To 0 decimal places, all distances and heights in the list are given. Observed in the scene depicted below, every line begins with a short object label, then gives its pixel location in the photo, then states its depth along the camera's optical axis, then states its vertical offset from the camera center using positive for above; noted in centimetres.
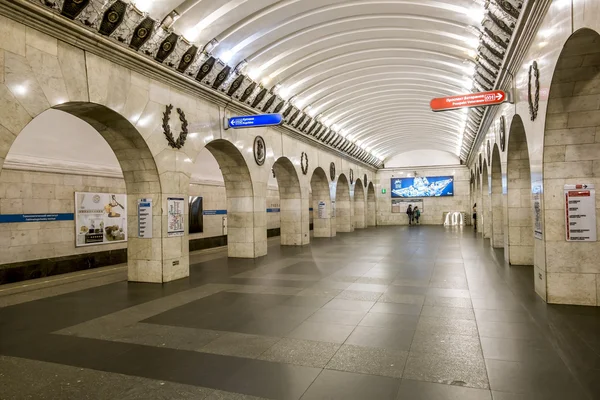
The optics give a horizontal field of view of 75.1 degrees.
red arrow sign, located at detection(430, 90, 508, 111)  760 +201
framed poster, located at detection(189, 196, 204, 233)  1448 -39
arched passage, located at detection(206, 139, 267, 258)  1164 -26
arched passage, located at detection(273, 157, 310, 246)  1509 -29
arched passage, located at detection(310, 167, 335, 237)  1861 -18
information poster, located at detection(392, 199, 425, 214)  3027 -21
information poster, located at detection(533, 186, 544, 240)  609 -21
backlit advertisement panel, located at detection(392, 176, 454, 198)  2978 +120
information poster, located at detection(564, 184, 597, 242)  555 -19
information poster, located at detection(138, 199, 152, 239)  812 -26
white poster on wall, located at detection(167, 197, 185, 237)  832 -23
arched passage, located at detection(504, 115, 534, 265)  925 -15
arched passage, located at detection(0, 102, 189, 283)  788 -7
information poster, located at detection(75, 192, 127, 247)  1042 -34
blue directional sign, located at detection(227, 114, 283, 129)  875 +196
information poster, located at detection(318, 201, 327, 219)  1872 -28
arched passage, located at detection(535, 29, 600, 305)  538 +32
